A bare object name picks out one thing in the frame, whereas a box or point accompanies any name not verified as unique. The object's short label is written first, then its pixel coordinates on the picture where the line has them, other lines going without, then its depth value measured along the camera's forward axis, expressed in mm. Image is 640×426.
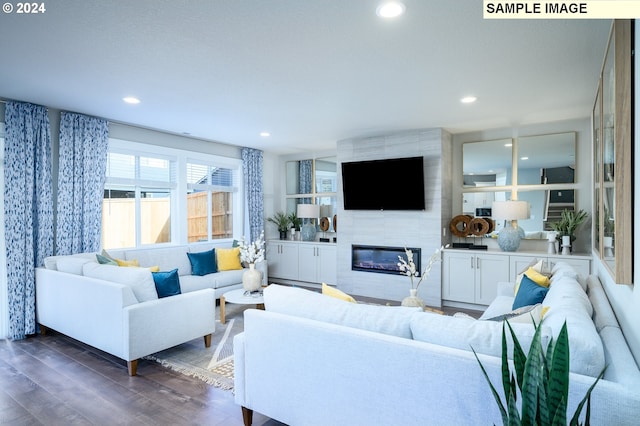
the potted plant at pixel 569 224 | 4551
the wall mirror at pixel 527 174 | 4809
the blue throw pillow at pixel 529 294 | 2598
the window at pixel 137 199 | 4883
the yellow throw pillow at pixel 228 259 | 5496
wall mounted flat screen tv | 5242
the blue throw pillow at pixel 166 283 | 3391
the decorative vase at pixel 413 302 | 2988
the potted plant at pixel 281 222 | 7156
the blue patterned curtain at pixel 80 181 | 4191
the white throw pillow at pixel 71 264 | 3635
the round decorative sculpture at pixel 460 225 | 5348
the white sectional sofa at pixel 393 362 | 1374
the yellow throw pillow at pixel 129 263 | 4062
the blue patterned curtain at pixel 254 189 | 6684
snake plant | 1112
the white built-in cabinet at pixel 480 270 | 4574
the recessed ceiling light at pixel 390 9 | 2031
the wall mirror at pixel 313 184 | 6926
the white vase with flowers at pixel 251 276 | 4367
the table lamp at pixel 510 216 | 4570
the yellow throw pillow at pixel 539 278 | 2948
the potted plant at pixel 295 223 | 7188
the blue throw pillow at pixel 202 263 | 5254
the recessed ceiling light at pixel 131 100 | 3720
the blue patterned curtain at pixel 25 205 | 3793
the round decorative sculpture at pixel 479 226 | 5230
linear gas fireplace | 5523
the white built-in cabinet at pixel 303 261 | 6379
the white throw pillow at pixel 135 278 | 3160
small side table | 4016
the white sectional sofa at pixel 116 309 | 3002
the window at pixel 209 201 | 5996
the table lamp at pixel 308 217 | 6609
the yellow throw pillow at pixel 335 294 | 2310
